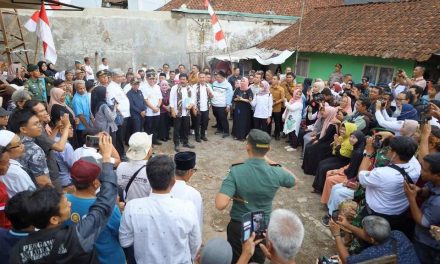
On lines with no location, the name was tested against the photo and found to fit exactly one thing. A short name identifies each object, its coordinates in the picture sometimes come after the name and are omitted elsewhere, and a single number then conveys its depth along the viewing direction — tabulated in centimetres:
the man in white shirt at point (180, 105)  767
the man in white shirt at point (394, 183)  330
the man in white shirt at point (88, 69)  1038
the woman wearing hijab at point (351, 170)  474
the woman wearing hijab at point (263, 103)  829
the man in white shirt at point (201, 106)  803
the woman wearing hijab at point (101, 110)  569
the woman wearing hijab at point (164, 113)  819
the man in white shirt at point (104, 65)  1127
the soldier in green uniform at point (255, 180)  277
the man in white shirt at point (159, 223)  213
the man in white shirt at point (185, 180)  264
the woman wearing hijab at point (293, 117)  787
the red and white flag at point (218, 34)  968
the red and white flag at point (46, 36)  595
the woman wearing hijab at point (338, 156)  530
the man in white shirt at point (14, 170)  258
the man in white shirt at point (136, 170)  298
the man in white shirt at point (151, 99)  753
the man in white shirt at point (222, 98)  873
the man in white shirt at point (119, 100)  630
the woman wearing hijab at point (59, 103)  497
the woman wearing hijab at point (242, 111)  858
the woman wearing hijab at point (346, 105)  646
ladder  1054
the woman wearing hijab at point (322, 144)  619
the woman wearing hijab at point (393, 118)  520
